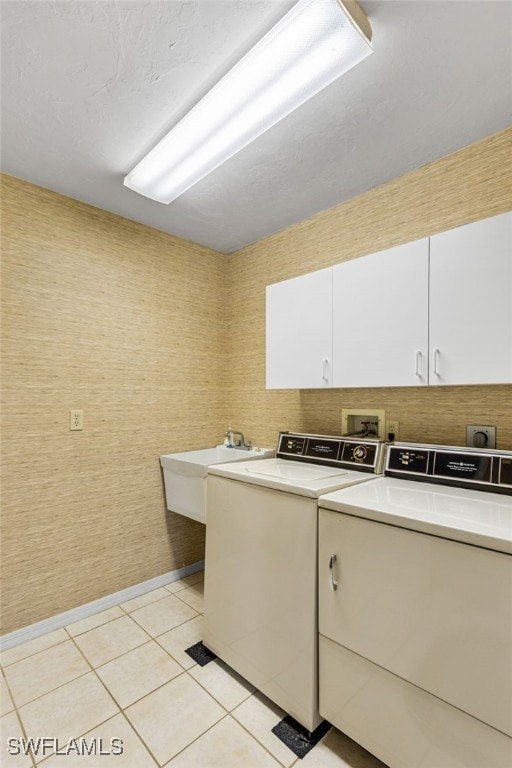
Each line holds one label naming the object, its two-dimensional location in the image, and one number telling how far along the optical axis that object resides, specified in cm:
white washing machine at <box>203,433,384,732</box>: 141
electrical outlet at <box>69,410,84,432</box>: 215
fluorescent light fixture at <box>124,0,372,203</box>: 109
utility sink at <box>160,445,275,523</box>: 217
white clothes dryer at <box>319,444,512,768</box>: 99
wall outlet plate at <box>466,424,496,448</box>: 164
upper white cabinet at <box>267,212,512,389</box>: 140
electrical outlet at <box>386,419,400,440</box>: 195
